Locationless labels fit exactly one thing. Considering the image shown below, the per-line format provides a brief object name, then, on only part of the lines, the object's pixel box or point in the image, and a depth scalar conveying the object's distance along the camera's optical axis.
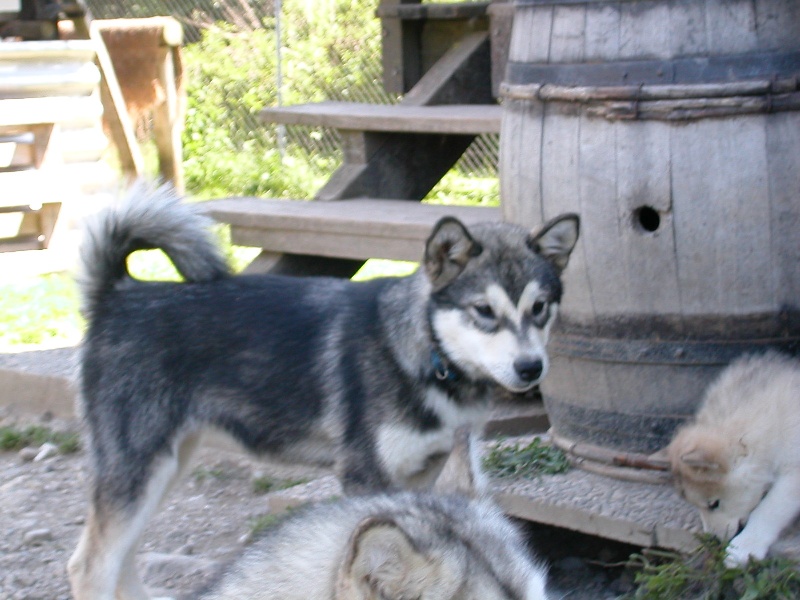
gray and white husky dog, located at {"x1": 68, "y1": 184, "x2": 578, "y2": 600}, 4.12
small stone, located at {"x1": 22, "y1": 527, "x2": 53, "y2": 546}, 5.14
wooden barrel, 4.07
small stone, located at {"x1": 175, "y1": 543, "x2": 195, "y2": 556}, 5.06
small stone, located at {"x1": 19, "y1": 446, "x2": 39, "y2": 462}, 6.16
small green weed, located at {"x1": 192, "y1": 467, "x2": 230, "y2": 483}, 5.90
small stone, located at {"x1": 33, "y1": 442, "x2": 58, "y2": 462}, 6.14
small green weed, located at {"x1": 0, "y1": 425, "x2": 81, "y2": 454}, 6.29
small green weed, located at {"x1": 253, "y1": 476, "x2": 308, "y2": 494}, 5.68
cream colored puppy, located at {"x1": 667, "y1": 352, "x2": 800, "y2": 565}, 3.95
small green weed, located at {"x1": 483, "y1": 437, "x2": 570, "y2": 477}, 4.56
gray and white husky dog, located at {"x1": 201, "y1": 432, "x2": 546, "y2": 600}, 1.95
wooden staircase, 6.13
